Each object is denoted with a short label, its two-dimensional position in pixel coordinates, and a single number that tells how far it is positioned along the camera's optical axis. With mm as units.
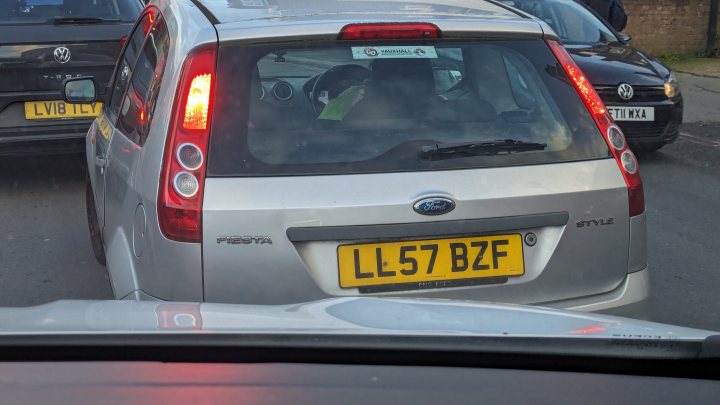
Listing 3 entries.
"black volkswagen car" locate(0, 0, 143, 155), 7242
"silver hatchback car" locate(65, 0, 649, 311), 3297
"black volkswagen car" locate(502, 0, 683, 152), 8961
